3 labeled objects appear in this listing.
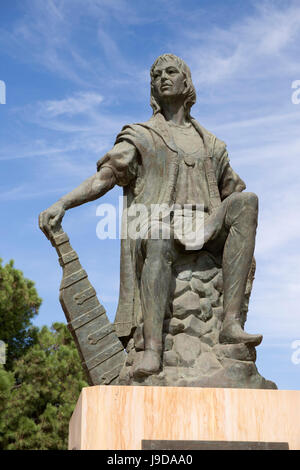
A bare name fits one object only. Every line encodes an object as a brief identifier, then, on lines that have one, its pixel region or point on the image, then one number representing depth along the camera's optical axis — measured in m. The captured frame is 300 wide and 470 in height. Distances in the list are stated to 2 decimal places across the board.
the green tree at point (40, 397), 15.87
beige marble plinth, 5.08
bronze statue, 5.68
